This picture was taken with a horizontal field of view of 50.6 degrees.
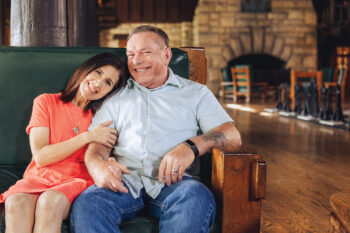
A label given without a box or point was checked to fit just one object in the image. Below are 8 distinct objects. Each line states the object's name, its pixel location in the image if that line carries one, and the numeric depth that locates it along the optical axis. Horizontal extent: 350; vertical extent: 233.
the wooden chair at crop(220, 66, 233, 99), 9.76
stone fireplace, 10.09
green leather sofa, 1.51
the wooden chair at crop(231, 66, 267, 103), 9.05
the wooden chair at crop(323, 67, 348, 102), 7.78
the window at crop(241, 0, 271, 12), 10.23
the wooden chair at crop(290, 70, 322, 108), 6.70
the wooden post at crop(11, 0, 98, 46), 2.14
